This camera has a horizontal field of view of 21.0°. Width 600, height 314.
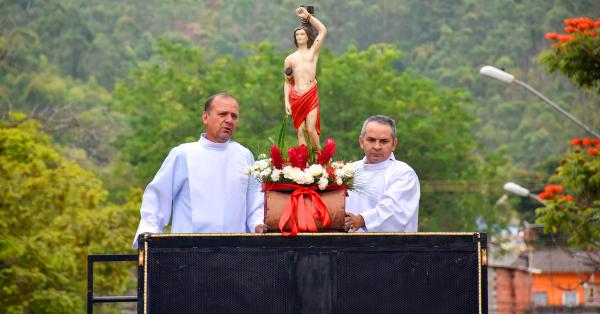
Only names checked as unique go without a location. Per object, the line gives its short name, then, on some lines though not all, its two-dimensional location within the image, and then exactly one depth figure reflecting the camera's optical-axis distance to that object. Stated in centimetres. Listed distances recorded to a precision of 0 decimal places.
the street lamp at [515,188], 3538
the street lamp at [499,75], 2747
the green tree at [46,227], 3000
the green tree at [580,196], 2303
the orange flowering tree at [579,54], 2197
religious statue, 1228
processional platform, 1061
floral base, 1087
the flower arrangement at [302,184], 1081
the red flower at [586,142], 2378
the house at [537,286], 5419
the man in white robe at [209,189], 1172
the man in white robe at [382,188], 1144
